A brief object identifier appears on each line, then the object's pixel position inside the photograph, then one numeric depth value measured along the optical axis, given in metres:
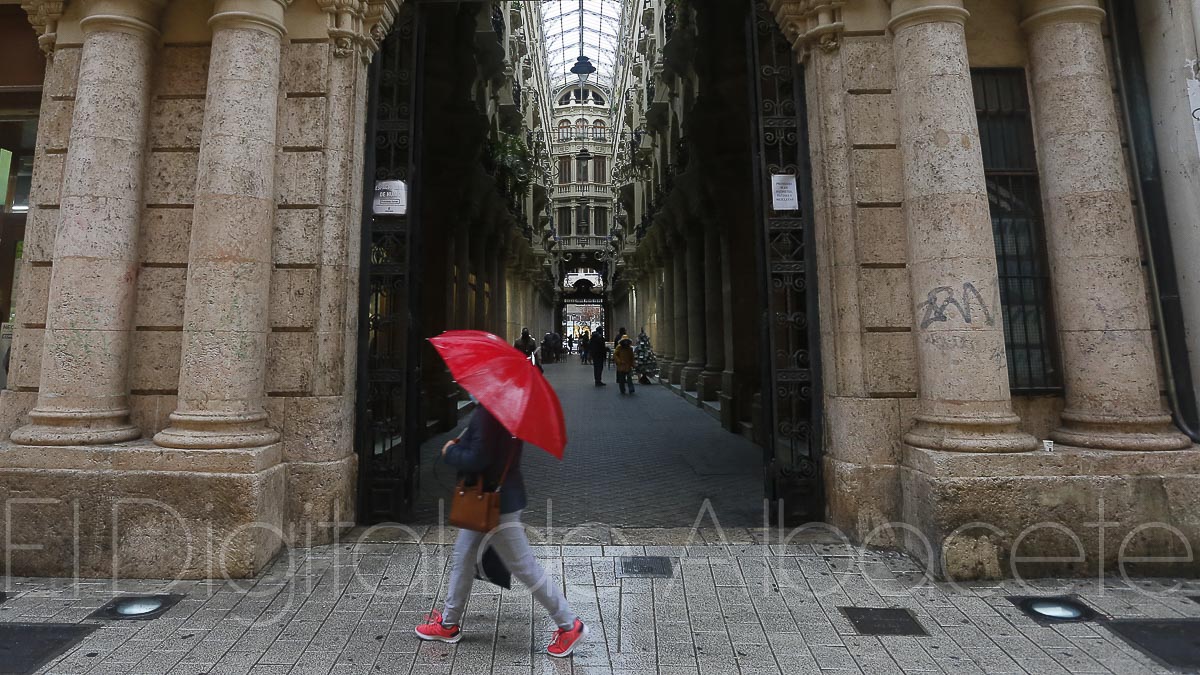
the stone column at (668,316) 22.28
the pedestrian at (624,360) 19.34
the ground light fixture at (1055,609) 3.82
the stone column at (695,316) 17.05
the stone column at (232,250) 4.77
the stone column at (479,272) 15.79
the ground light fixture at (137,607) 3.87
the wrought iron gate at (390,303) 5.76
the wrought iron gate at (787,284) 5.68
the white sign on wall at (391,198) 5.96
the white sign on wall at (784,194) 5.88
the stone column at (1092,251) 4.91
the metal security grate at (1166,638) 3.28
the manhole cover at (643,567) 4.58
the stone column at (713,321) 14.80
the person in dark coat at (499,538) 3.12
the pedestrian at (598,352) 21.72
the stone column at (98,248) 4.81
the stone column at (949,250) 4.77
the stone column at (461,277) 13.25
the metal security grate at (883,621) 3.67
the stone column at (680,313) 19.91
